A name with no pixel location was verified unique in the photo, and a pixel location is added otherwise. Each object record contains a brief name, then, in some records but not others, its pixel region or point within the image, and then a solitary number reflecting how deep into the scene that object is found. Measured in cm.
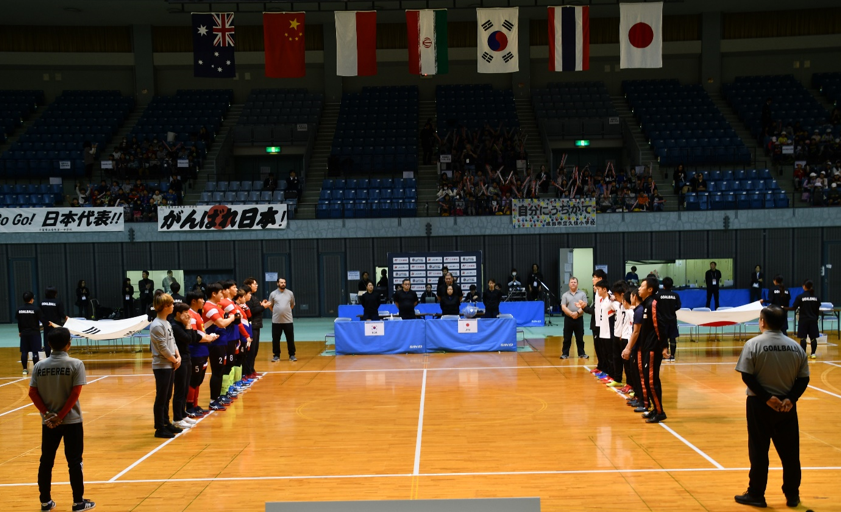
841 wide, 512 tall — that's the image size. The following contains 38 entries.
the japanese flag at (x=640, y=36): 2053
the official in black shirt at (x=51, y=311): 1498
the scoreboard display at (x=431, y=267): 2375
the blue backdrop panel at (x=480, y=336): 1753
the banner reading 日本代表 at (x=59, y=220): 2527
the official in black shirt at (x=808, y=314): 1523
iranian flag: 2186
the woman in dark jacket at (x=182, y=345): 1009
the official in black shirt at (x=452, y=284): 1842
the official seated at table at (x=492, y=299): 1797
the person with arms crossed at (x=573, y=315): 1538
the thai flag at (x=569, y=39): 2134
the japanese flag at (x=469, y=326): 1747
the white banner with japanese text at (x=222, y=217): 2545
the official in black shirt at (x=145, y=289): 2433
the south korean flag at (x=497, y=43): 2094
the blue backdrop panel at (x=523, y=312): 2211
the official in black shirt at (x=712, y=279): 2361
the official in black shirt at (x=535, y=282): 2430
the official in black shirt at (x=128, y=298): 2472
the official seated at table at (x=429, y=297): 2111
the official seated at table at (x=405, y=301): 1772
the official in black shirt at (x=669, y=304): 1273
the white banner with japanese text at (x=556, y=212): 2522
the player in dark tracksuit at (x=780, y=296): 1619
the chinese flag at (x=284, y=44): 2172
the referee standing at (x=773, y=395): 652
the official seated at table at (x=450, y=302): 1827
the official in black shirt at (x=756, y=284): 2395
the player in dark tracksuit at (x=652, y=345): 998
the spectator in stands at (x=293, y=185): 2681
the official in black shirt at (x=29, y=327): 1481
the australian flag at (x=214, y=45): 2219
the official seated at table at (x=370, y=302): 1762
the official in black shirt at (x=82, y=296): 2448
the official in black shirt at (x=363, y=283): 2268
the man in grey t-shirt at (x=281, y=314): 1616
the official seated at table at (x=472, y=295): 1988
